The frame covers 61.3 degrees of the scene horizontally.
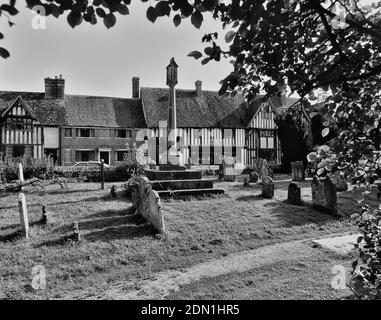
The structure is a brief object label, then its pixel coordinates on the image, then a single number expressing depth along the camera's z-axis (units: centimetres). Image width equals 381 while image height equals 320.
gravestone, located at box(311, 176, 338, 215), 1168
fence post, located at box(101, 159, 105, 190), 1605
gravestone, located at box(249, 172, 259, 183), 1805
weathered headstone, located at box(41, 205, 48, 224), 967
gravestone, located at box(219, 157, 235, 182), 1983
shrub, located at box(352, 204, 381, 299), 283
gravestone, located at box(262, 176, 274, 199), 1334
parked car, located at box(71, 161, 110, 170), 2075
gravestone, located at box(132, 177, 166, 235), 912
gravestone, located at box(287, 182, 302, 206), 1266
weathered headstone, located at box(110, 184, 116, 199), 1381
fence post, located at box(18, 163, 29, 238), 864
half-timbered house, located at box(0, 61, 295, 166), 2998
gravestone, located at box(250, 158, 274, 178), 1923
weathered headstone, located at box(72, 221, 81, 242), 830
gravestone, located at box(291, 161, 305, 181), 2028
